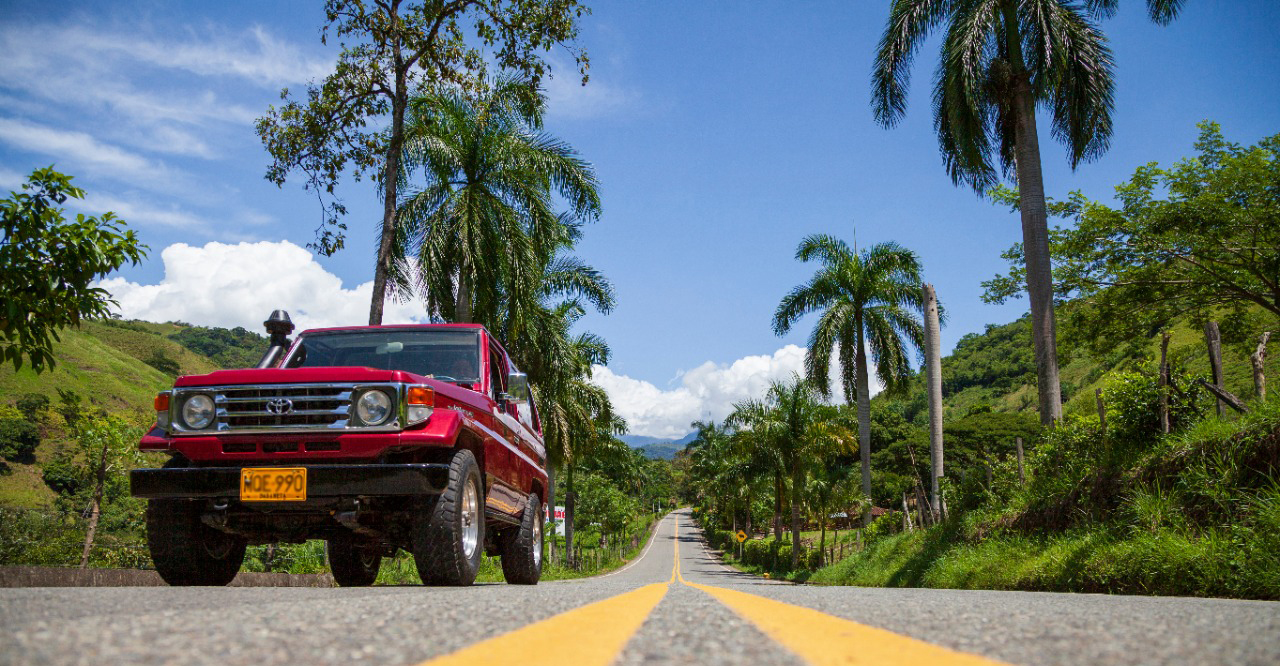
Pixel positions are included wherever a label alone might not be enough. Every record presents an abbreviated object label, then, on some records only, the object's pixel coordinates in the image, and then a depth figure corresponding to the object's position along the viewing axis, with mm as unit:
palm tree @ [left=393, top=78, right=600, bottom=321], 19828
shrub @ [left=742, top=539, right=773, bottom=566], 49350
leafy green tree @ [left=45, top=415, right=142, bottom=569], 16605
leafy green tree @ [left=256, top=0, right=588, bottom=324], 16609
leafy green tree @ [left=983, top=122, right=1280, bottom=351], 16719
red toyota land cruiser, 5211
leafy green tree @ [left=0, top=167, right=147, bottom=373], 6195
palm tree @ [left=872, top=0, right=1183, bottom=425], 15688
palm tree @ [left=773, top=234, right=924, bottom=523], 32719
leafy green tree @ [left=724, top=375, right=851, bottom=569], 37938
